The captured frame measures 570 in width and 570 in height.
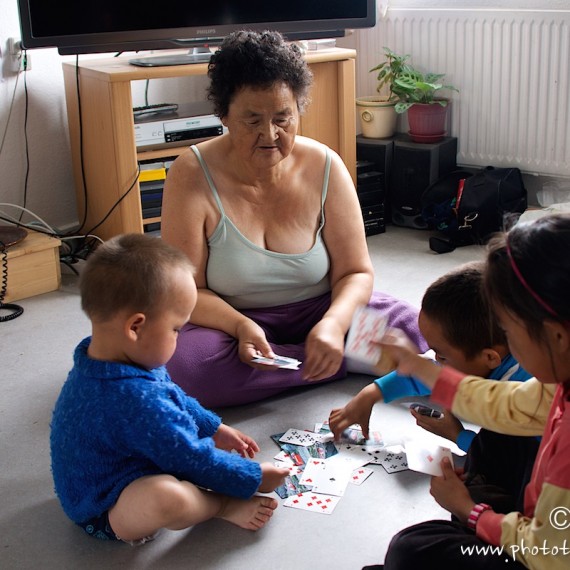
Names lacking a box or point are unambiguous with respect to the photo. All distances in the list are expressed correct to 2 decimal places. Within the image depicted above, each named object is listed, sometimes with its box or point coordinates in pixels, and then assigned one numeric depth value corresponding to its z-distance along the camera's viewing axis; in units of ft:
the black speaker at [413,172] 12.45
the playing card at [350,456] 6.44
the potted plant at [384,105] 12.79
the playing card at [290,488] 6.10
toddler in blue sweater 5.20
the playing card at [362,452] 6.48
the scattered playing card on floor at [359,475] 6.23
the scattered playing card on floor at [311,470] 6.21
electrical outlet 10.73
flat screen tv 10.02
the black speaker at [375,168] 12.37
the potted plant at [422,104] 12.51
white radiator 11.84
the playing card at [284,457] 6.49
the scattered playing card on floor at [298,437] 6.75
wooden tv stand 10.30
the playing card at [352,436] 6.73
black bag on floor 11.62
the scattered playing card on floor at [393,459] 6.37
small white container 12.41
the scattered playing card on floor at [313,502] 5.92
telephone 9.87
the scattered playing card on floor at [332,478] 6.11
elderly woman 7.01
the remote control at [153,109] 11.21
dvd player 10.88
